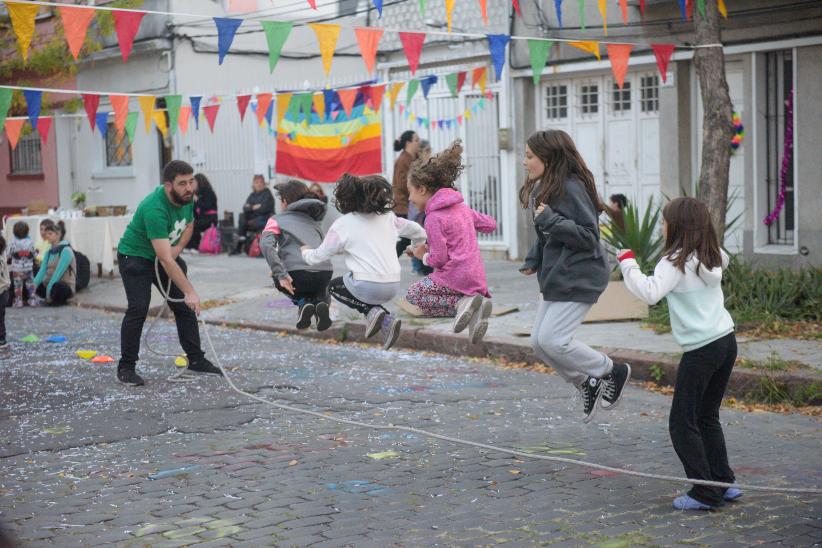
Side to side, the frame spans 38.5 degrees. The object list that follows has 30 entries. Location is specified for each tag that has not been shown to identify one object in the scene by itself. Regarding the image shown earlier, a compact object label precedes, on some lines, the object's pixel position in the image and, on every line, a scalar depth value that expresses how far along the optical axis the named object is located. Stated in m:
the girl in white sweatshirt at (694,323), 5.81
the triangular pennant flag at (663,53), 11.70
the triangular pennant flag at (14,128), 15.46
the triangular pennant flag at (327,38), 10.80
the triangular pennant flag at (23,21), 9.54
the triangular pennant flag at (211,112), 17.42
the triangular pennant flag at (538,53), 11.19
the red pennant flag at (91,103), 14.52
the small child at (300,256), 8.63
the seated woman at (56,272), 16.81
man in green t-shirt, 9.62
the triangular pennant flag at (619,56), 11.30
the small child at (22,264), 16.53
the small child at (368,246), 7.94
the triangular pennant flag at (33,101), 13.55
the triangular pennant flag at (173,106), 14.23
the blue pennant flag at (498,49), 10.95
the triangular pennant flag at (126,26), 10.27
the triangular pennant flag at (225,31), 10.21
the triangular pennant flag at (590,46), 11.46
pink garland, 15.30
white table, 18.94
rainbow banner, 20.38
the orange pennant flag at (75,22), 9.88
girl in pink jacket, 7.70
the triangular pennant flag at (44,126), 15.62
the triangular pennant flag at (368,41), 11.23
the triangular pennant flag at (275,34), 10.39
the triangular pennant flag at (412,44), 11.23
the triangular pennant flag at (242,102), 16.19
